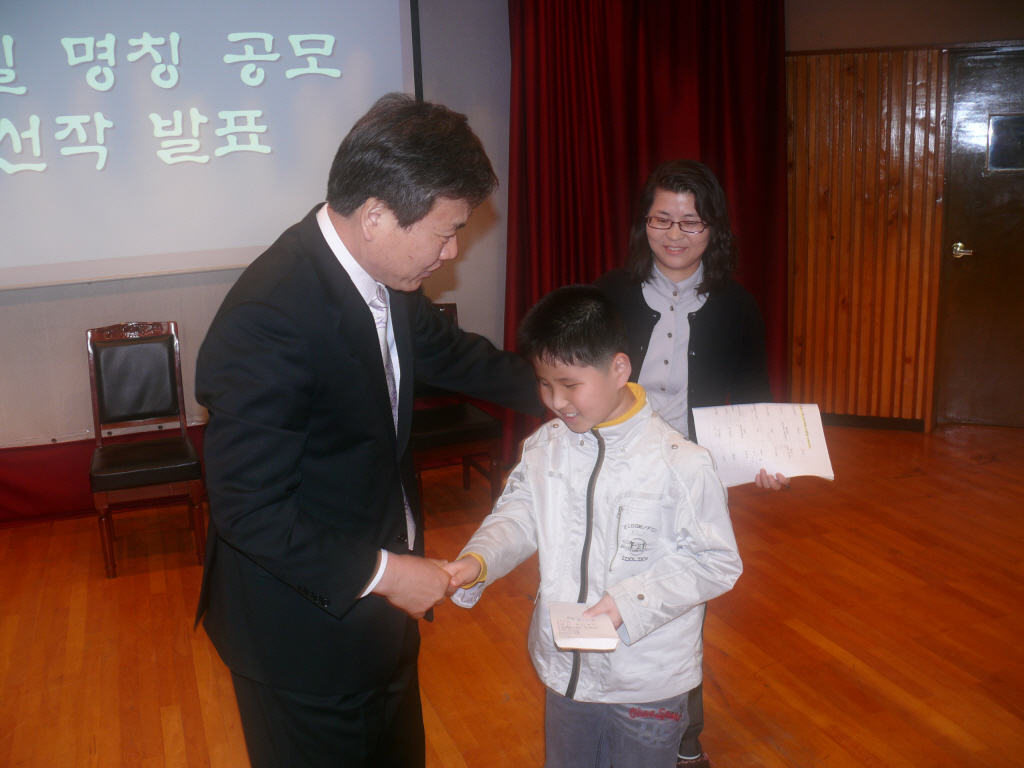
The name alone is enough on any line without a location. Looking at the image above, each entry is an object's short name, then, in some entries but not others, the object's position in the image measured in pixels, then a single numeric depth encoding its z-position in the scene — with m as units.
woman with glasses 1.93
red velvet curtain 4.14
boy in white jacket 1.37
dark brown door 4.35
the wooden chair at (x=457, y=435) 3.53
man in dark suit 1.17
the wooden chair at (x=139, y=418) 3.23
